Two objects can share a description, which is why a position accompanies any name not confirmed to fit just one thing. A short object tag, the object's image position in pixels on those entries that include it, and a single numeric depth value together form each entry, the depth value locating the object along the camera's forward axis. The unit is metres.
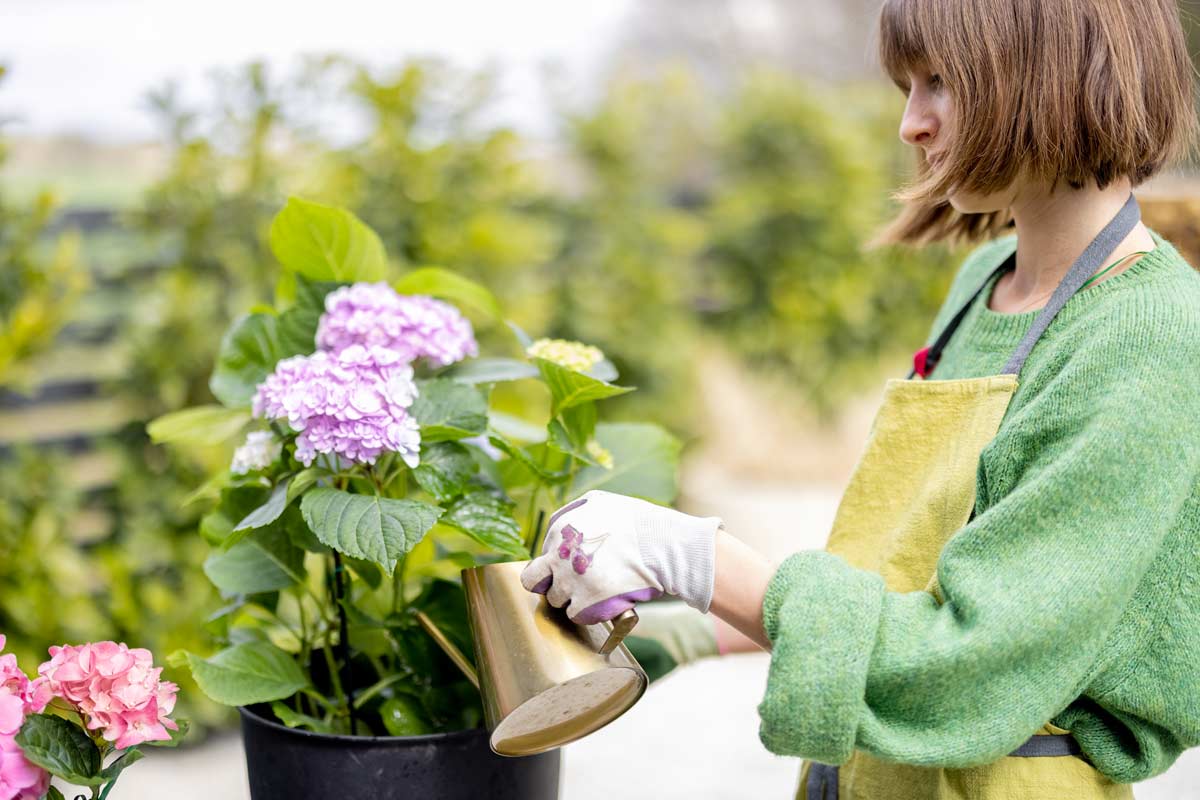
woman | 0.79
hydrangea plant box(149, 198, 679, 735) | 0.99
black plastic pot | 0.99
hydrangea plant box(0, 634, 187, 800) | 0.84
